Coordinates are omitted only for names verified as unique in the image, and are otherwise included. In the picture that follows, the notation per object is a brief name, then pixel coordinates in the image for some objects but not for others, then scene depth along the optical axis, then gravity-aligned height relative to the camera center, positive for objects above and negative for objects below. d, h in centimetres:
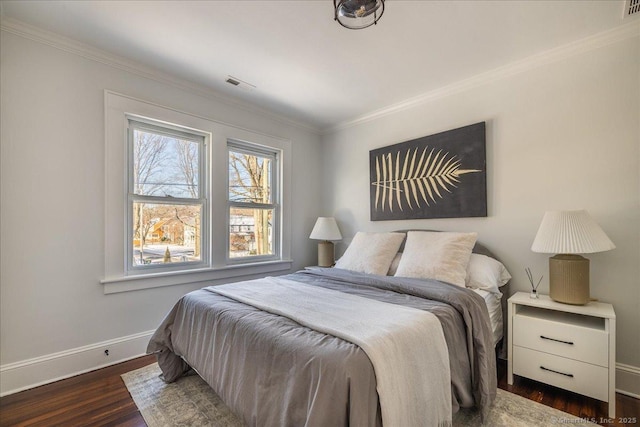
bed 106 -64
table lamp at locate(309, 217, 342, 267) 353 -28
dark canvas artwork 264 +39
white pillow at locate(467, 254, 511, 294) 218 -49
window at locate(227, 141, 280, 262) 328 +13
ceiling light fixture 158 +118
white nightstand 169 -87
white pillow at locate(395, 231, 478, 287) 222 -37
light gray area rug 160 -120
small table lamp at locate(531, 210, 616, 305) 179 -22
